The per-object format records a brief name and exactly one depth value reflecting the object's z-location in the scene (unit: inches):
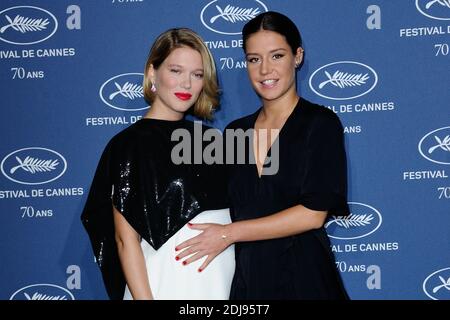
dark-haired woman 95.0
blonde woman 94.1
